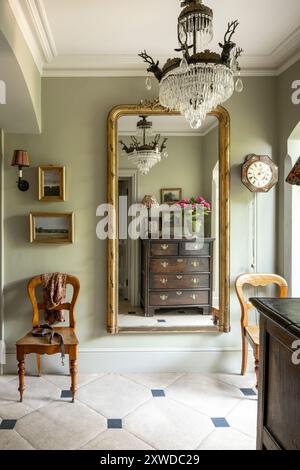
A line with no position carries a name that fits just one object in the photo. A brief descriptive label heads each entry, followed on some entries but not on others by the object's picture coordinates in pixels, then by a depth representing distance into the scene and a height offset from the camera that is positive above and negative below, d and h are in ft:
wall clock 10.54 +1.79
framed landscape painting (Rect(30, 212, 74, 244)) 10.53 +0.13
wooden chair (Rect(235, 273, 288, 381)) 10.27 -1.68
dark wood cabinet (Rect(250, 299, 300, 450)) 3.46 -1.58
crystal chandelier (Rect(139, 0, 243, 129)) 5.97 +2.77
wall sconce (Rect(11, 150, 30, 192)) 10.03 +2.10
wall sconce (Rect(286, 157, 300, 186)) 3.86 +0.64
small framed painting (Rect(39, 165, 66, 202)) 10.46 +1.44
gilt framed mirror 10.56 +0.28
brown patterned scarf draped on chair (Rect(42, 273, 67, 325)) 10.32 -1.67
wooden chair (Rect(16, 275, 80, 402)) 9.13 -3.01
